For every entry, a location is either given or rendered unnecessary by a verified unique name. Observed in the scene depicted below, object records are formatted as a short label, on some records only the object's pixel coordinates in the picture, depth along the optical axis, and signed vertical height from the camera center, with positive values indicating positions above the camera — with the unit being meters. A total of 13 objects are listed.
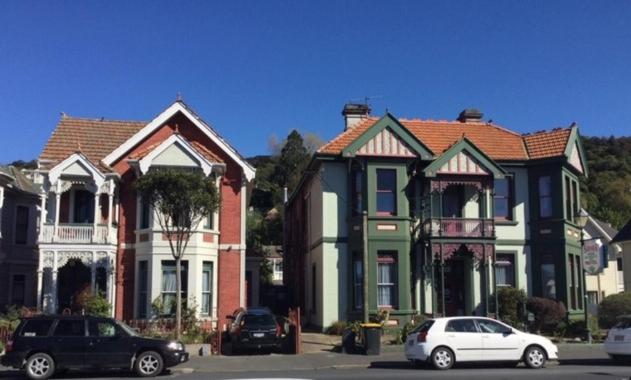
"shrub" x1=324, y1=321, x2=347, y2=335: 26.98 -1.99
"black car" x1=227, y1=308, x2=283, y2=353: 21.78 -1.76
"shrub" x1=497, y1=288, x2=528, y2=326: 27.83 -1.08
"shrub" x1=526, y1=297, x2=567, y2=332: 27.03 -1.33
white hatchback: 17.70 -1.77
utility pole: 22.90 +0.32
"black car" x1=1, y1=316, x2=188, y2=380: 16.08 -1.68
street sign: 26.53 +0.88
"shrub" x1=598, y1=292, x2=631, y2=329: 32.84 -1.49
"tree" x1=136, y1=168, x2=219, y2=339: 21.67 +2.71
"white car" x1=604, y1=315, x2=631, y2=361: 18.67 -1.79
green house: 27.73 +2.47
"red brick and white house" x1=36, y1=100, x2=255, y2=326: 26.02 +2.18
